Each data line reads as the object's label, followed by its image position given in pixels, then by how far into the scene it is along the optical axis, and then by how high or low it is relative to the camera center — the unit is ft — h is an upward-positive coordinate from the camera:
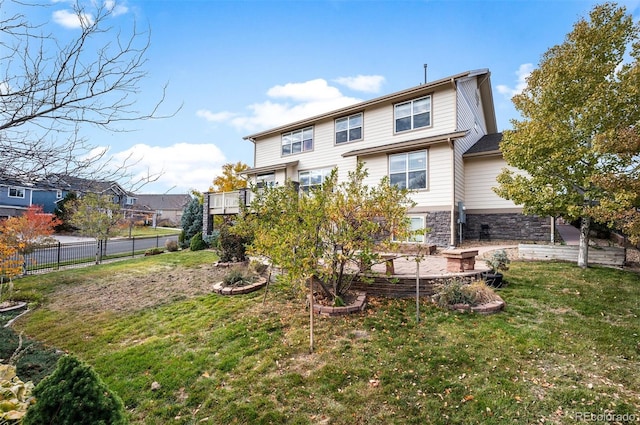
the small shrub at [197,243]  53.47 -4.43
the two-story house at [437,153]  38.63 +10.32
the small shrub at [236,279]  24.91 -5.19
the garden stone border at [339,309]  18.01 -5.59
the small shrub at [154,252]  53.21 -6.12
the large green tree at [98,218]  46.80 +0.07
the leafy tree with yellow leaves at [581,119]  23.53 +9.13
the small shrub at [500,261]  24.19 -3.23
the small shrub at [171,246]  56.90 -5.33
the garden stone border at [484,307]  17.20 -5.18
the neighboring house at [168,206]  172.37 +8.09
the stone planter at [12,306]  22.60 -7.20
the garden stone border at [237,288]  23.41 -5.70
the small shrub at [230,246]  34.24 -3.15
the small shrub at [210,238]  52.95 -3.48
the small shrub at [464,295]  18.20 -4.65
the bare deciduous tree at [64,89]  8.41 +3.94
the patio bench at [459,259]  21.86 -2.91
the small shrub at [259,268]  27.58 -4.76
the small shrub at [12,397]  6.86 -4.70
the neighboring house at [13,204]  87.97 +4.50
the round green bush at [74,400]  6.57 -4.30
